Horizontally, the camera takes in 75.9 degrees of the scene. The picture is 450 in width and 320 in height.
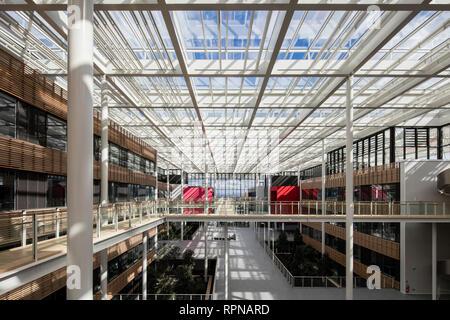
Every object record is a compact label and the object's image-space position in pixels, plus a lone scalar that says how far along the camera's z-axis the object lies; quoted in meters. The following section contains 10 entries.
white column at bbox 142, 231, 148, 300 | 16.38
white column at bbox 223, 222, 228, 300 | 16.53
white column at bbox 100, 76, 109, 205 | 12.93
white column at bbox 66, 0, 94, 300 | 4.17
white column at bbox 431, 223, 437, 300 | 16.23
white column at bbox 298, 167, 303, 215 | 40.82
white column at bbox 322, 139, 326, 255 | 26.69
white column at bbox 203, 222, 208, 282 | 21.04
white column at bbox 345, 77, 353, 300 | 13.43
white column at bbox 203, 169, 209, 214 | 18.53
